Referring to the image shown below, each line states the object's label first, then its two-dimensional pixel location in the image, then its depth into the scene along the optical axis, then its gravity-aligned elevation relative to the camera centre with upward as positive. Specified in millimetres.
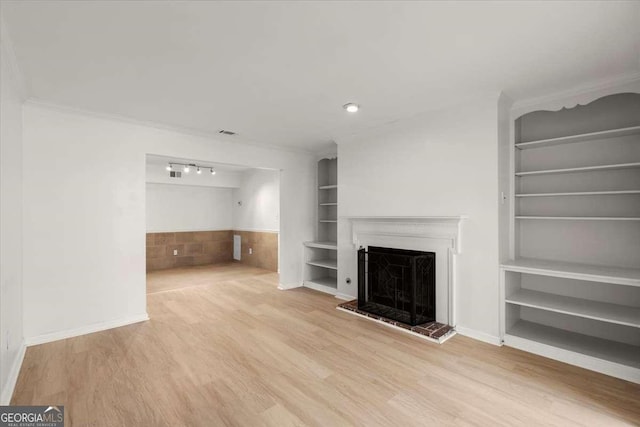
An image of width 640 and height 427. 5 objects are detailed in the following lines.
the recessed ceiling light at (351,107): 3064 +1128
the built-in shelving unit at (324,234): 5258 -323
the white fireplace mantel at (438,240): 3199 -277
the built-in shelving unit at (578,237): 2545 -209
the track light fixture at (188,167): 6551 +1132
